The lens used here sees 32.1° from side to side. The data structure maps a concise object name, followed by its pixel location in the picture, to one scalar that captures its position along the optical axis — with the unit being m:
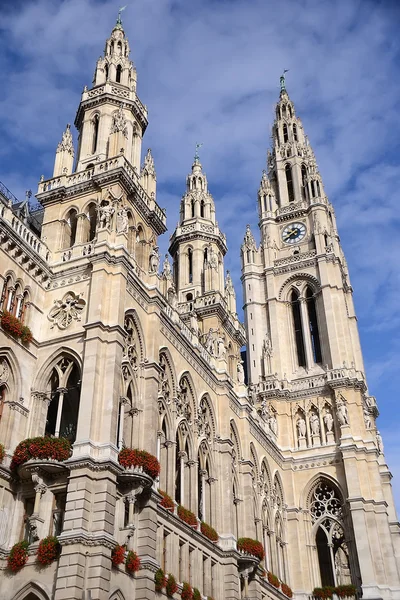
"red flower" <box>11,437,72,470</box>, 25.83
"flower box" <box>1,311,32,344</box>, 28.38
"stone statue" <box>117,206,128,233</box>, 33.16
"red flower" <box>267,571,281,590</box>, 41.19
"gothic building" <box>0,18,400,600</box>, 26.28
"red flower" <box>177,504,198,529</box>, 31.80
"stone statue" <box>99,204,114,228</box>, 32.94
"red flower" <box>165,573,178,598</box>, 28.77
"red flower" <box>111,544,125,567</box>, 25.19
